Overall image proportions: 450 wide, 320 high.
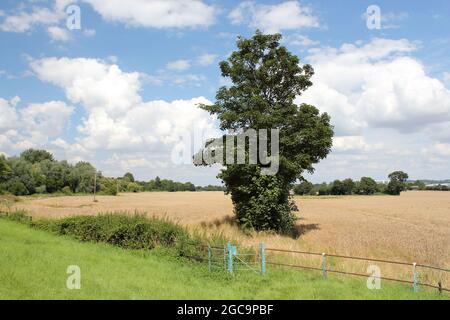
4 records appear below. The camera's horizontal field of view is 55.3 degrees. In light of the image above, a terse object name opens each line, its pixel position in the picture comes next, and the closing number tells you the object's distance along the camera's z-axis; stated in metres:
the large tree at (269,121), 31.53
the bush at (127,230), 24.12
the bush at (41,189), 123.06
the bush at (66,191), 125.12
